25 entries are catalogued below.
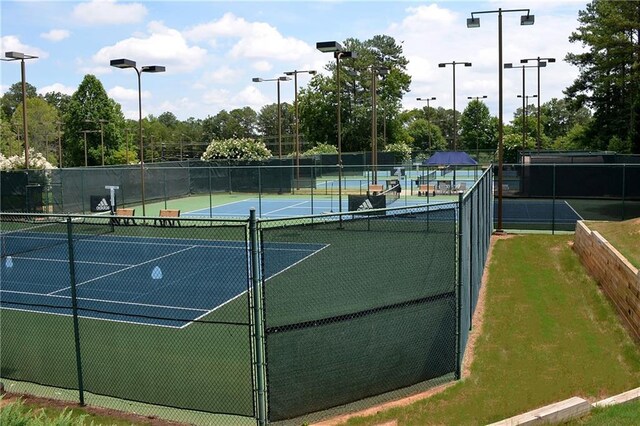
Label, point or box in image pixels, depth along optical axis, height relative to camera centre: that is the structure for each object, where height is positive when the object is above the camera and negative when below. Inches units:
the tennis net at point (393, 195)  1329.5 -75.2
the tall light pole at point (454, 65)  1712.8 +252.4
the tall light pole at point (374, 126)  1388.4 +78.6
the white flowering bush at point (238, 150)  2009.1 +38.8
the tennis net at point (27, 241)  489.7 -61.5
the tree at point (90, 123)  2989.7 +206.6
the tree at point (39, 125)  3481.8 +231.6
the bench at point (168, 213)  1057.7 -82.8
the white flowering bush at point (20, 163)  1708.9 +10.4
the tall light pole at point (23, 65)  1055.5 +181.7
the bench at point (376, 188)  1326.0 -61.0
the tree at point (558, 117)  4916.3 +325.2
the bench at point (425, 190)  1502.2 -73.6
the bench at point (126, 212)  1105.3 -83.4
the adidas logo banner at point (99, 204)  1206.3 -74.2
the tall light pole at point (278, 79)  1637.3 +217.1
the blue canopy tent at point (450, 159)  1423.5 -1.7
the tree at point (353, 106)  3415.4 +291.5
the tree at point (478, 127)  3929.6 +199.3
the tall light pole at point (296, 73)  1458.0 +211.4
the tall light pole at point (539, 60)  1579.7 +242.9
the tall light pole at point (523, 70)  1633.2 +234.7
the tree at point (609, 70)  1974.7 +301.7
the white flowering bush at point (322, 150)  2603.3 +45.8
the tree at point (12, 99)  5639.8 +618.6
